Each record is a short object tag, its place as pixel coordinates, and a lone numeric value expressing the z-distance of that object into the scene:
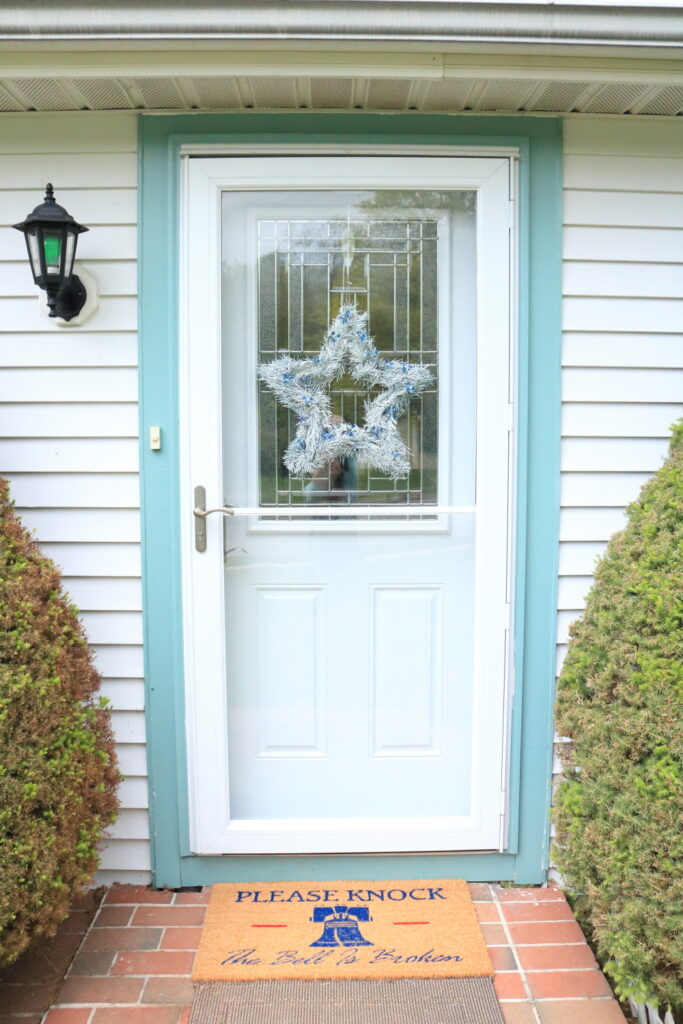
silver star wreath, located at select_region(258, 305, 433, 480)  2.50
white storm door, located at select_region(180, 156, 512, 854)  2.44
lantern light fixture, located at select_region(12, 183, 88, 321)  2.25
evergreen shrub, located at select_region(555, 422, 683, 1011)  1.82
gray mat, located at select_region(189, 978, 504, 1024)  2.02
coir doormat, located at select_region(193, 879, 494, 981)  2.18
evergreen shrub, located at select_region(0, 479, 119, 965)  1.91
